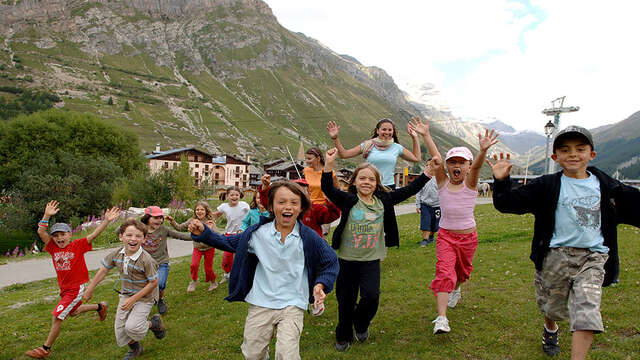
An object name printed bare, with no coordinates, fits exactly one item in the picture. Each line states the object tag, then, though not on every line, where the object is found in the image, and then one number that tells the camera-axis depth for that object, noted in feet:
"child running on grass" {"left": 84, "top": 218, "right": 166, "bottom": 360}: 17.83
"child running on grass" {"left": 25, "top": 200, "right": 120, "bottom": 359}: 19.85
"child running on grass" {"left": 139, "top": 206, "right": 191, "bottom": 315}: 24.04
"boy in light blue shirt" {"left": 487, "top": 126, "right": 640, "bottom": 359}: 12.66
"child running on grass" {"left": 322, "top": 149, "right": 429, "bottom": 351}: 16.63
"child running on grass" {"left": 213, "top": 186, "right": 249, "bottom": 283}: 31.83
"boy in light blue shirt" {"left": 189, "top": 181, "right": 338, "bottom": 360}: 12.51
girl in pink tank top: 17.31
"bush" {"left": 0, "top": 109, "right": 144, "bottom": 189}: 180.14
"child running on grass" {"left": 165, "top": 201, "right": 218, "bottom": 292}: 28.91
